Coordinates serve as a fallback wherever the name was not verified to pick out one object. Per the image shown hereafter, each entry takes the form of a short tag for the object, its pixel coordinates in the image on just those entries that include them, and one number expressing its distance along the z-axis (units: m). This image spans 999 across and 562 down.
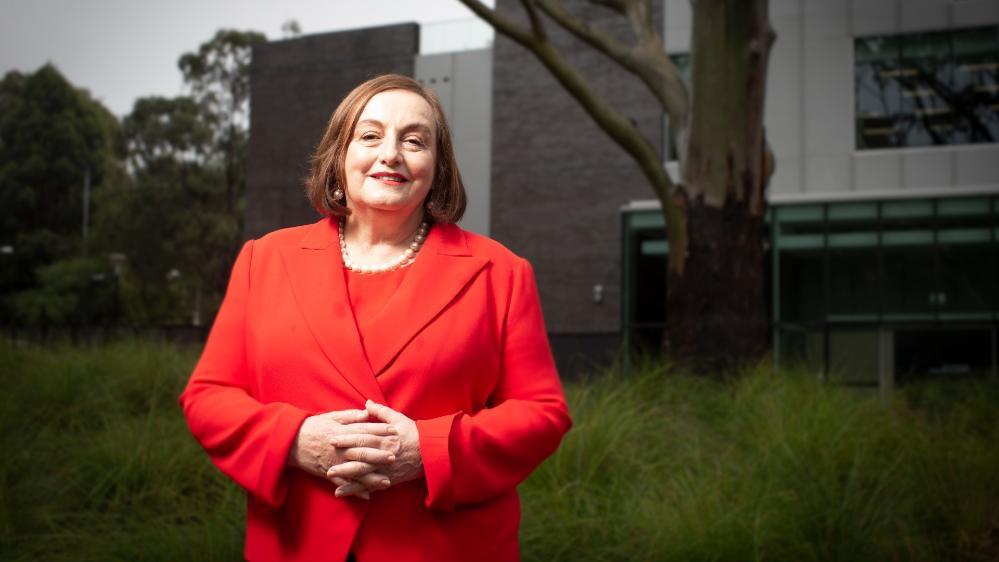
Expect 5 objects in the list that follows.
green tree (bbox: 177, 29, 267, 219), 39.56
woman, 1.86
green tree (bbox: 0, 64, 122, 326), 34.34
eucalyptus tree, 8.00
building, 17.14
